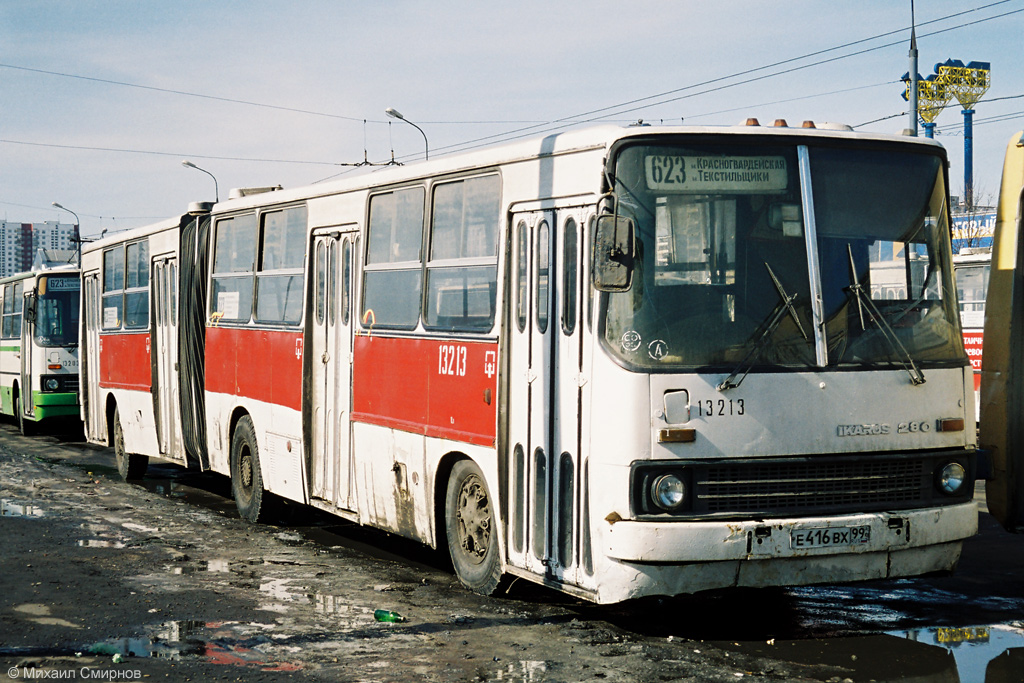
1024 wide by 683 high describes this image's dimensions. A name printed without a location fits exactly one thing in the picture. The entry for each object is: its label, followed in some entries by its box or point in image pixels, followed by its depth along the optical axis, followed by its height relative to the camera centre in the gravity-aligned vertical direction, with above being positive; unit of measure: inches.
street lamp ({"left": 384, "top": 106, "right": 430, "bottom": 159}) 1438.2 +252.4
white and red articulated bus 279.0 -5.6
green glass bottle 318.8 -68.4
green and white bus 948.6 -1.5
